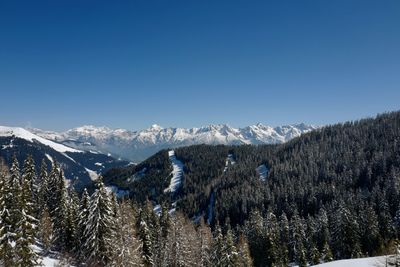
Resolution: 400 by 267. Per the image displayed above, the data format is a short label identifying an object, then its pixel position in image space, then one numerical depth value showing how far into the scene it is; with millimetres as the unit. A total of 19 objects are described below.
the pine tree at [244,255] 86250
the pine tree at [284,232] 121700
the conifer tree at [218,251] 71250
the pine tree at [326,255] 98756
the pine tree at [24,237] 41906
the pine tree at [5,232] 42125
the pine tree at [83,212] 54938
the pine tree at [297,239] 99062
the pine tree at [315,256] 103062
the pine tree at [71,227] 70125
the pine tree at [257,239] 117550
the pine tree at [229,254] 70250
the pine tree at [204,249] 87125
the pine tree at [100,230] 45688
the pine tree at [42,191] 82125
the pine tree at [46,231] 67250
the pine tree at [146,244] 68625
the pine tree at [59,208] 72025
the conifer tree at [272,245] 102312
